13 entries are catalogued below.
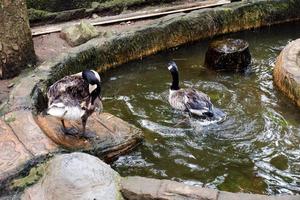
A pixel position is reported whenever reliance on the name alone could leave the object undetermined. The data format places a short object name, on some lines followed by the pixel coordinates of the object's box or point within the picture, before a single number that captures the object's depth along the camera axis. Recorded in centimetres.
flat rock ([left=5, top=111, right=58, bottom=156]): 550
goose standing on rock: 560
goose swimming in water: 691
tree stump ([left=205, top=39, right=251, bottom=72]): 889
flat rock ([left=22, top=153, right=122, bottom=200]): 469
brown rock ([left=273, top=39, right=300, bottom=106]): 751
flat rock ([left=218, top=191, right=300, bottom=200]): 457
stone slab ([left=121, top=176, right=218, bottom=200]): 464
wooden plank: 1005
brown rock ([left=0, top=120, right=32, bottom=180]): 515
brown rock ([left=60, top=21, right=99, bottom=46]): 948
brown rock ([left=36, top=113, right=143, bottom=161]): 596
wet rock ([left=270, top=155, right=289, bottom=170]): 599
